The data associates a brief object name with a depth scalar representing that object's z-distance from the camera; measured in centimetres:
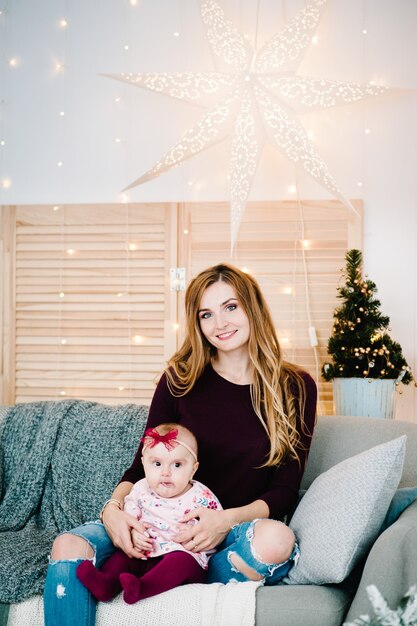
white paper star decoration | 325
